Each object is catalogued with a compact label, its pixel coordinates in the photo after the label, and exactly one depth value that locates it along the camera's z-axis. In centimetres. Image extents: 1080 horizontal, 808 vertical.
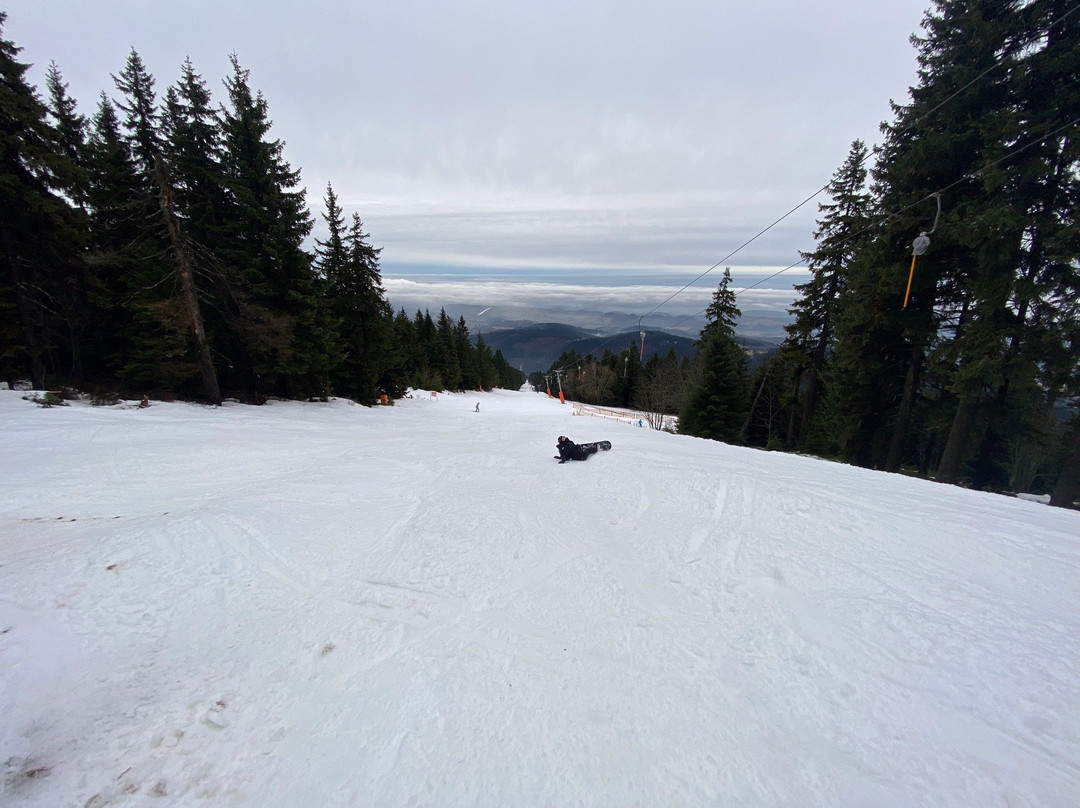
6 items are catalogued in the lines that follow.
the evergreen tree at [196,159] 1590
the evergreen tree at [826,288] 1773
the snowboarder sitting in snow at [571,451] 903
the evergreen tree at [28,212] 1194
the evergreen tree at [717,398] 2508
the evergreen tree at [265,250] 1569
